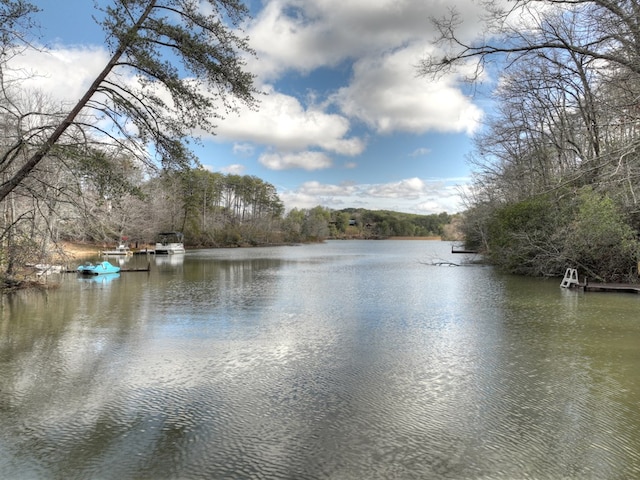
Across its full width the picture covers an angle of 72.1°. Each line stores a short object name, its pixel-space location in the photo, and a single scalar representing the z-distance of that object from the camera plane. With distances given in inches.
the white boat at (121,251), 1455.5
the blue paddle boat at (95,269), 824.3
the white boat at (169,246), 1622.0
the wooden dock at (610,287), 587.4
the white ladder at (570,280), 641.0
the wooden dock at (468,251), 1649.5
